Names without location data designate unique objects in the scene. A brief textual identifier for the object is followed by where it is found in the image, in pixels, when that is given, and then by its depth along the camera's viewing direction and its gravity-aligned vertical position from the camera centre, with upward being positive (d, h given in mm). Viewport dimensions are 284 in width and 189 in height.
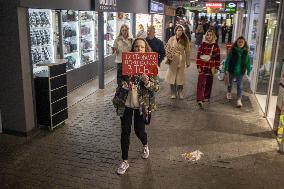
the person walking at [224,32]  26625 -760
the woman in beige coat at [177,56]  8227 -854
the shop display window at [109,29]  12055 -327
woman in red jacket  7836 -885
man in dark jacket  9617 -616
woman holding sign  4504 -1027
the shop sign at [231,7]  20297 +911
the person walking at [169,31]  18319 -521
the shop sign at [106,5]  8727 +405
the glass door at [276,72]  6926 -1013
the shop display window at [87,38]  10250 -561
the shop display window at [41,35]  7766 -380
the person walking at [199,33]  19078 -650
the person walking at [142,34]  10585 -403
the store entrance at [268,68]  7207 -1111
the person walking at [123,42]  8688 -542
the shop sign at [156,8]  14512 +618
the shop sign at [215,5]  23844 +1192
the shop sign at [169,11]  18359 +584
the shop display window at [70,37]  9195 -493
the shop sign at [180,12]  20578 +585
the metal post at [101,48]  9178 -757
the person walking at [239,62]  8086 -933
